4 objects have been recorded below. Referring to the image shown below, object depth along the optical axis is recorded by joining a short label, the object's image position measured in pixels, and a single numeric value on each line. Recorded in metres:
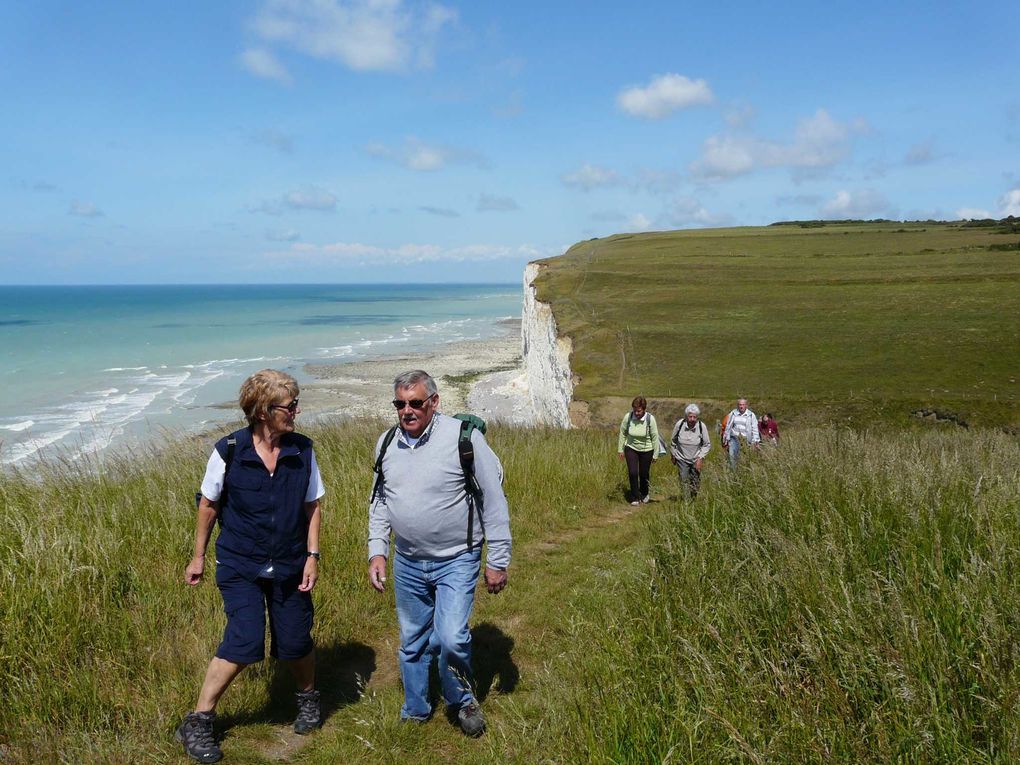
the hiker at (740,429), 11.45
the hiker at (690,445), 9.91
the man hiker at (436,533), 3.89
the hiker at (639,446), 10.16
